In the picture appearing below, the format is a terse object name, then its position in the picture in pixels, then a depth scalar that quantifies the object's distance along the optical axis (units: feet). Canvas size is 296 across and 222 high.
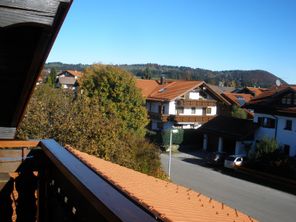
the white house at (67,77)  237.90
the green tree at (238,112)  126.82
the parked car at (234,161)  88.32
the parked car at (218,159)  93.51
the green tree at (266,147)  83.51
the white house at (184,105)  124.57
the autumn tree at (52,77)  192.23
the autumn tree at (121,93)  106.22
